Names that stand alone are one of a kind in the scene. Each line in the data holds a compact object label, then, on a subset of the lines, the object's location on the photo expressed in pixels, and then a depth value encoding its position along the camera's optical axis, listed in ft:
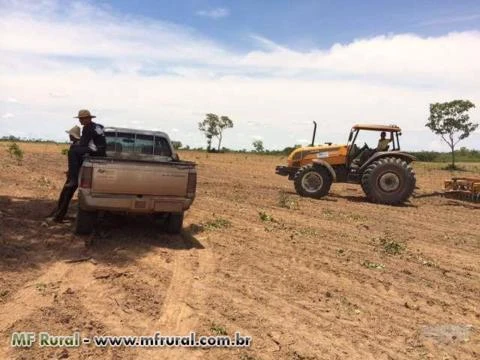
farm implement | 51.52
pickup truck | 24.20
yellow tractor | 47.16
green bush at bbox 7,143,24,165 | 69.05
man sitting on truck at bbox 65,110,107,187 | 28.09
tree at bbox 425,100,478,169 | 106.83
